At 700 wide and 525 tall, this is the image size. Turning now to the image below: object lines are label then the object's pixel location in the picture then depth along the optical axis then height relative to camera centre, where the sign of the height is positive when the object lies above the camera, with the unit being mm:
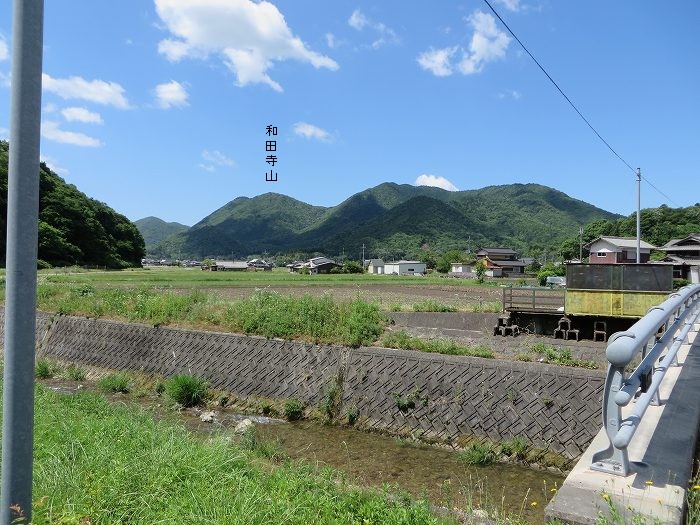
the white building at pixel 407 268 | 87812 -851
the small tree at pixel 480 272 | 52531 -892
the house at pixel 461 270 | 78388 -914
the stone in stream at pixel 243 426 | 9047 -3252
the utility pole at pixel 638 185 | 21903 +3763
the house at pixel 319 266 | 79250 -691
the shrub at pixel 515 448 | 8391 -3219
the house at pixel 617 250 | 46131 +1699
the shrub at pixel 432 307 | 22047 -2028
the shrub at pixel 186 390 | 11383 -3129
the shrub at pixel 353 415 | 10312 -3273
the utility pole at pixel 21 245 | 2385 +59
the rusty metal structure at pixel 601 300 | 16328 -1177
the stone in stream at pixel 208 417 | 10414 -3464
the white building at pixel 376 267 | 92750 -785
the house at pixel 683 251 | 42219 +1682
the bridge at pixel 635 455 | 2643 -1259
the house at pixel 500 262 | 75875 +542
